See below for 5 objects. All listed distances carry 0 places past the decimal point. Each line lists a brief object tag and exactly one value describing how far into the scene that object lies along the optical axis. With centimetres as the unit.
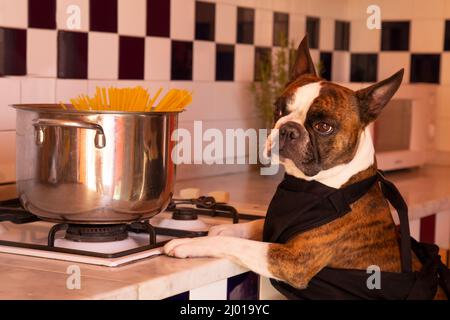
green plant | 246
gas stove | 130
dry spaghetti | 141
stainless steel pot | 127
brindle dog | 142
